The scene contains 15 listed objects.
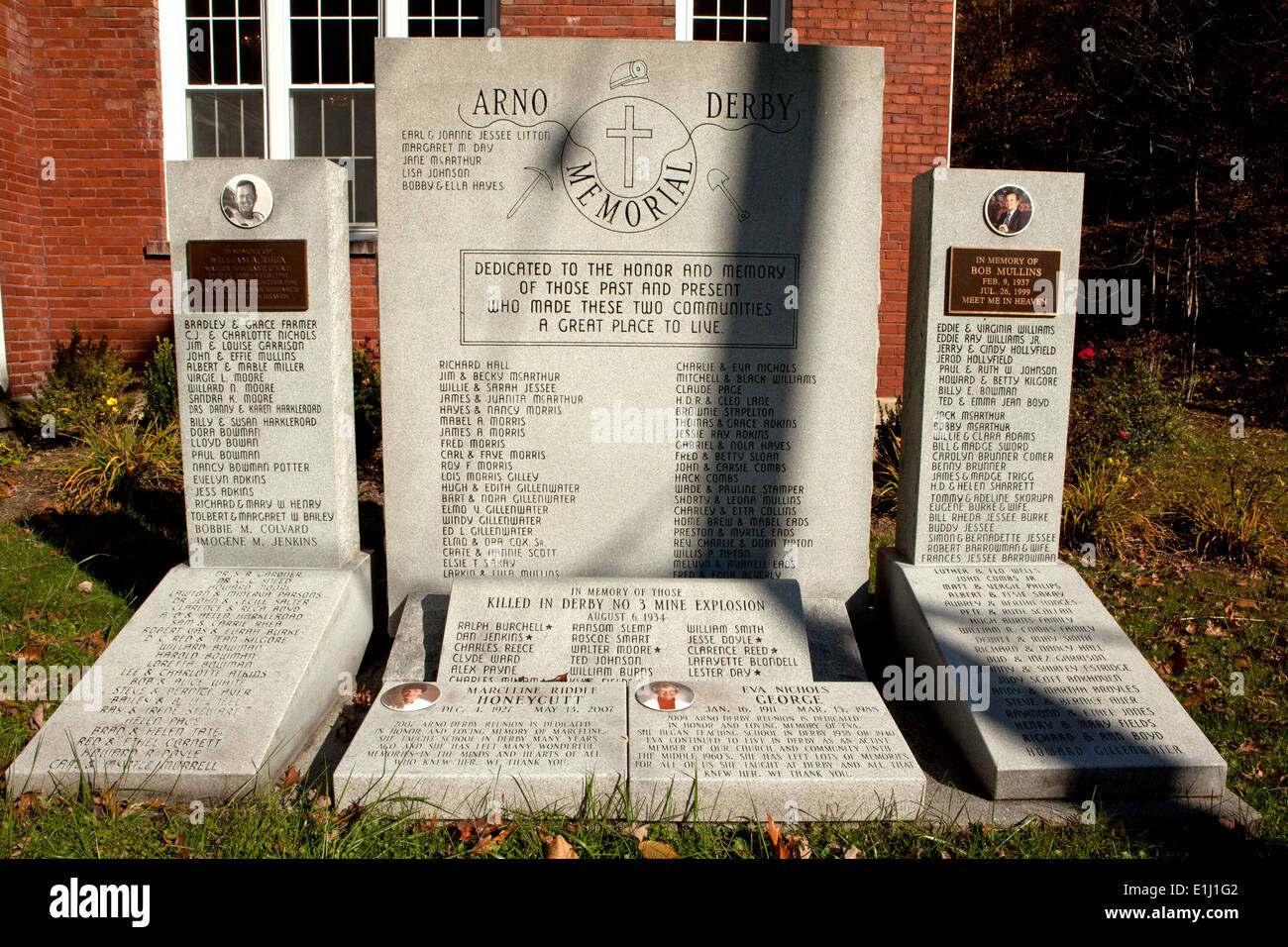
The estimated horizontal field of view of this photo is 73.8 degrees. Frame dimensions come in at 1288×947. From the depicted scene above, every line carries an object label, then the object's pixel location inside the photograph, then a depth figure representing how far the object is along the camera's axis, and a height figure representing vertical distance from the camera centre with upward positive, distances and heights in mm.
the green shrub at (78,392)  7738 -266
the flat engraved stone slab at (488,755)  2871 -1343
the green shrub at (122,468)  6516 -795
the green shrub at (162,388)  7441 -212
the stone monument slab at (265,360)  3898 +29
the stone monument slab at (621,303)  4012 +321
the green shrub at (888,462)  6681 -720
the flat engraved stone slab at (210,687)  3049 -1284
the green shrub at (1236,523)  5668 -984
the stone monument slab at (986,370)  3920 +19
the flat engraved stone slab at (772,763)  2895 -1360
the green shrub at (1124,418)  6773 -331
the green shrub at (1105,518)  5875 -976
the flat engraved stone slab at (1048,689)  3100 -1246
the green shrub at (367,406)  7367 -332
